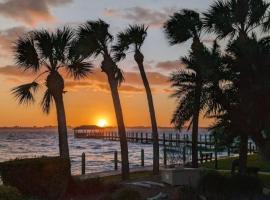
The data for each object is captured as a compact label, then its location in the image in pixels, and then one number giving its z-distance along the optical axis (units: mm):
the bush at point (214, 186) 16250
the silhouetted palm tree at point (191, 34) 27453
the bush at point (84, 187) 18142
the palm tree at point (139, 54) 27927
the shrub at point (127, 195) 14953
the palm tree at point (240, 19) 22547
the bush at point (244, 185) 16734
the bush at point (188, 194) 15620
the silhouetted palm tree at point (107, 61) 26625
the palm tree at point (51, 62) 23219
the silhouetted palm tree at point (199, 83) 21594
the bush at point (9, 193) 10633
